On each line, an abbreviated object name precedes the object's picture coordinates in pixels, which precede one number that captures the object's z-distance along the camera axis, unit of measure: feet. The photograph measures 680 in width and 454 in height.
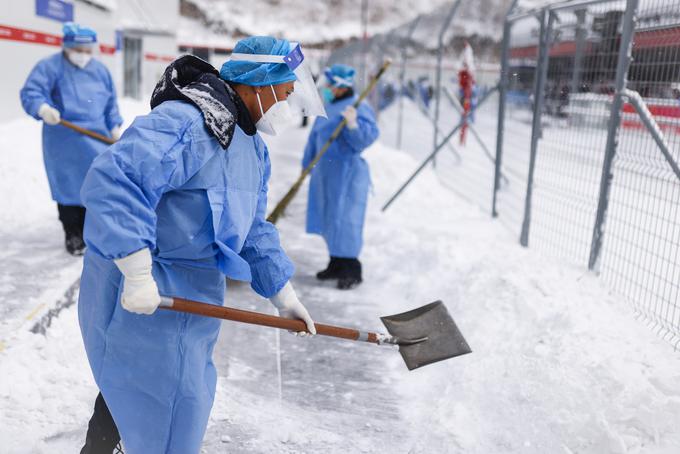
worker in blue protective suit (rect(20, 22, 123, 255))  16.25
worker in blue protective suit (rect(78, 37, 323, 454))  5.61
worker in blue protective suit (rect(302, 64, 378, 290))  16.75
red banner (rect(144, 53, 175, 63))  63.41
